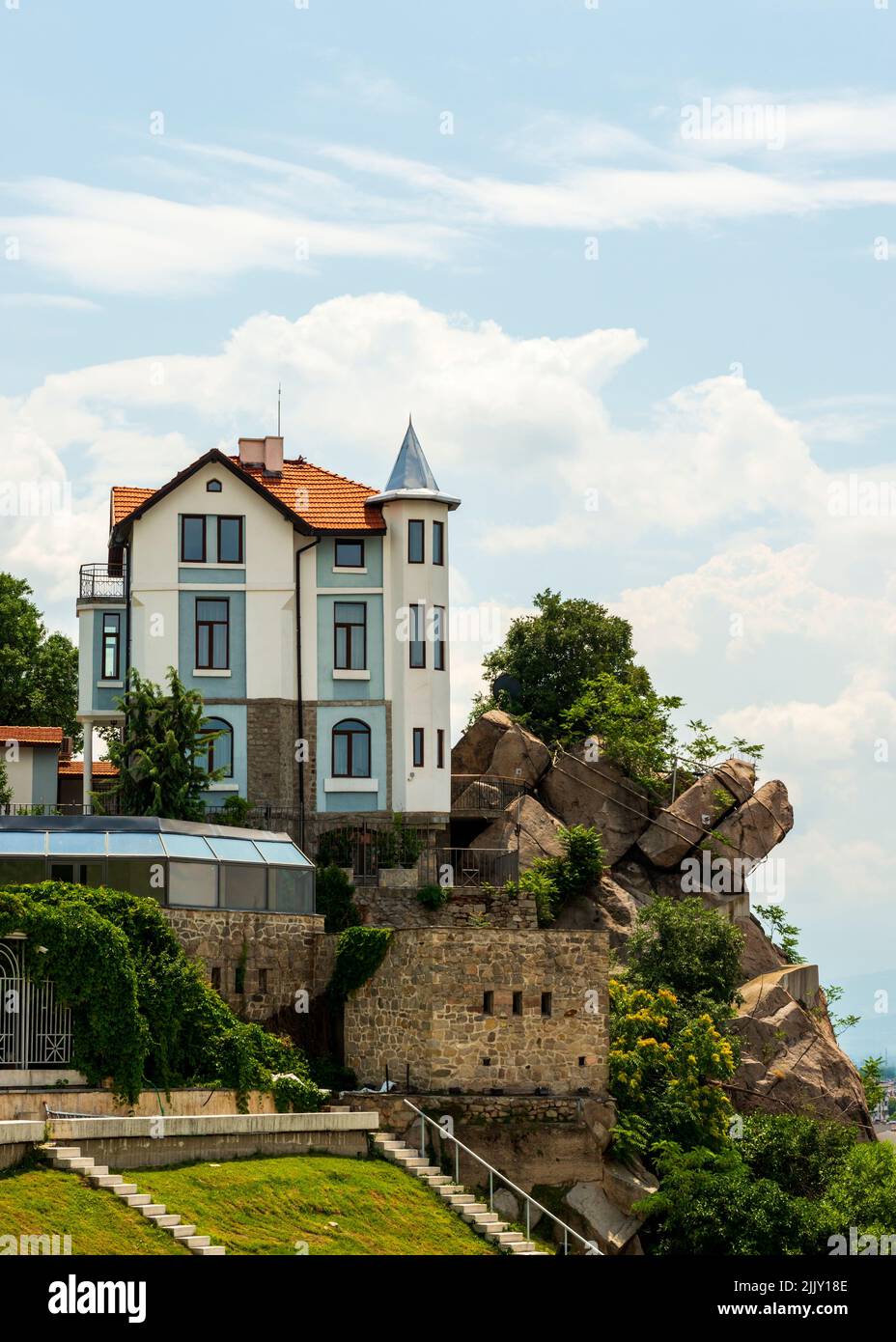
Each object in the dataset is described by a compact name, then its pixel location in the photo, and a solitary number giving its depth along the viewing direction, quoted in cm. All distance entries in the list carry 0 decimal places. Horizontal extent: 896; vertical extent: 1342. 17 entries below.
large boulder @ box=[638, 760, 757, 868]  5994
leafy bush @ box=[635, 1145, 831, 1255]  4284
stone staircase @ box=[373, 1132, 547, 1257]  3878
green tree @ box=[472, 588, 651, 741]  6844
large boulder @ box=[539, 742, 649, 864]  6012
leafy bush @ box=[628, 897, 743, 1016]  5272
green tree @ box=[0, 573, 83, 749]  7481
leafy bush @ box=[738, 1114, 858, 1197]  4644
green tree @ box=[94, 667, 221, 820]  5272
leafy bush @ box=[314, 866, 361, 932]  5359
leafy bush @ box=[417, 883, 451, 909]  5494
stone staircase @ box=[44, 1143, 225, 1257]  3325
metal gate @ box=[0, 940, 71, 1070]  4006
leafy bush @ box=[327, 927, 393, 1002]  4559
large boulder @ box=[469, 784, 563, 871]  5834
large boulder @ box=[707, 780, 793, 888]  6056
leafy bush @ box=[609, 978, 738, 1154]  4603
